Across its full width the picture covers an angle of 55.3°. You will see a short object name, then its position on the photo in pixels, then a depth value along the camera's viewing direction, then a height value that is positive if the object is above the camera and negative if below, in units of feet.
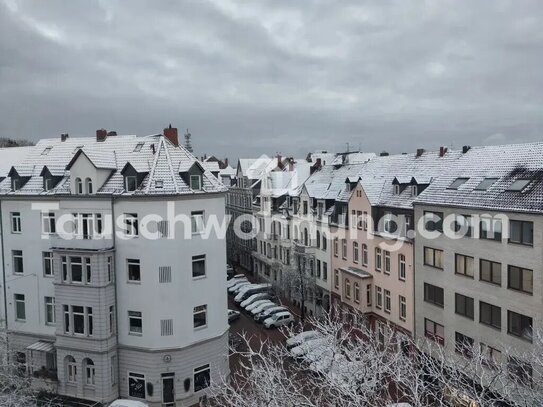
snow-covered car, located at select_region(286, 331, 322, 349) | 121.60 -38.42
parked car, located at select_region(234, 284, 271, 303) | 173.06 -38.55
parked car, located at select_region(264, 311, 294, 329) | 146.82 -40.76
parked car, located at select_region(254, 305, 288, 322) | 150.47 -39.43
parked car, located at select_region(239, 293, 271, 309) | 164.84 -39.02
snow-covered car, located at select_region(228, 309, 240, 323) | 154.30 -41.00
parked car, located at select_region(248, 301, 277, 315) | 155.43 -39.14
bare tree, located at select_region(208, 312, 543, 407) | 46.39 -20.56
